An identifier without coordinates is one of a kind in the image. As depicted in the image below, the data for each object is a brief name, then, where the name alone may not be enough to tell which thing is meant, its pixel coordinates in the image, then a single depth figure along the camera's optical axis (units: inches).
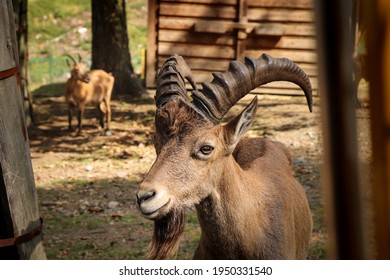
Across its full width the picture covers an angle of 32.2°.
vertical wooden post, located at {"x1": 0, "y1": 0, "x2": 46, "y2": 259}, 162.1
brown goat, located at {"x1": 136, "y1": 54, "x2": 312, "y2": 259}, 147.3
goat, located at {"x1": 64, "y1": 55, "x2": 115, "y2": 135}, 503.2
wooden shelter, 586.9
